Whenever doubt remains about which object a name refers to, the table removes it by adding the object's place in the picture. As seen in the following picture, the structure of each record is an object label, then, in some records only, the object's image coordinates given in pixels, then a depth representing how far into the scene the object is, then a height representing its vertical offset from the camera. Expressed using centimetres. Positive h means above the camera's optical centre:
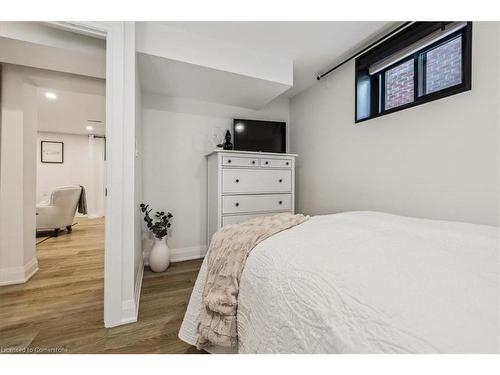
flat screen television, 292 +65
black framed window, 149 +94
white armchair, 379 -51
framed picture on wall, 561 +77
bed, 42 -26
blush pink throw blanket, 96 -46
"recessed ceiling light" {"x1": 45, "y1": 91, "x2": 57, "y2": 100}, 342 +138
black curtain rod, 175 +125
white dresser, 238 -2
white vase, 237 -81
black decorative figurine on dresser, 274 +50
